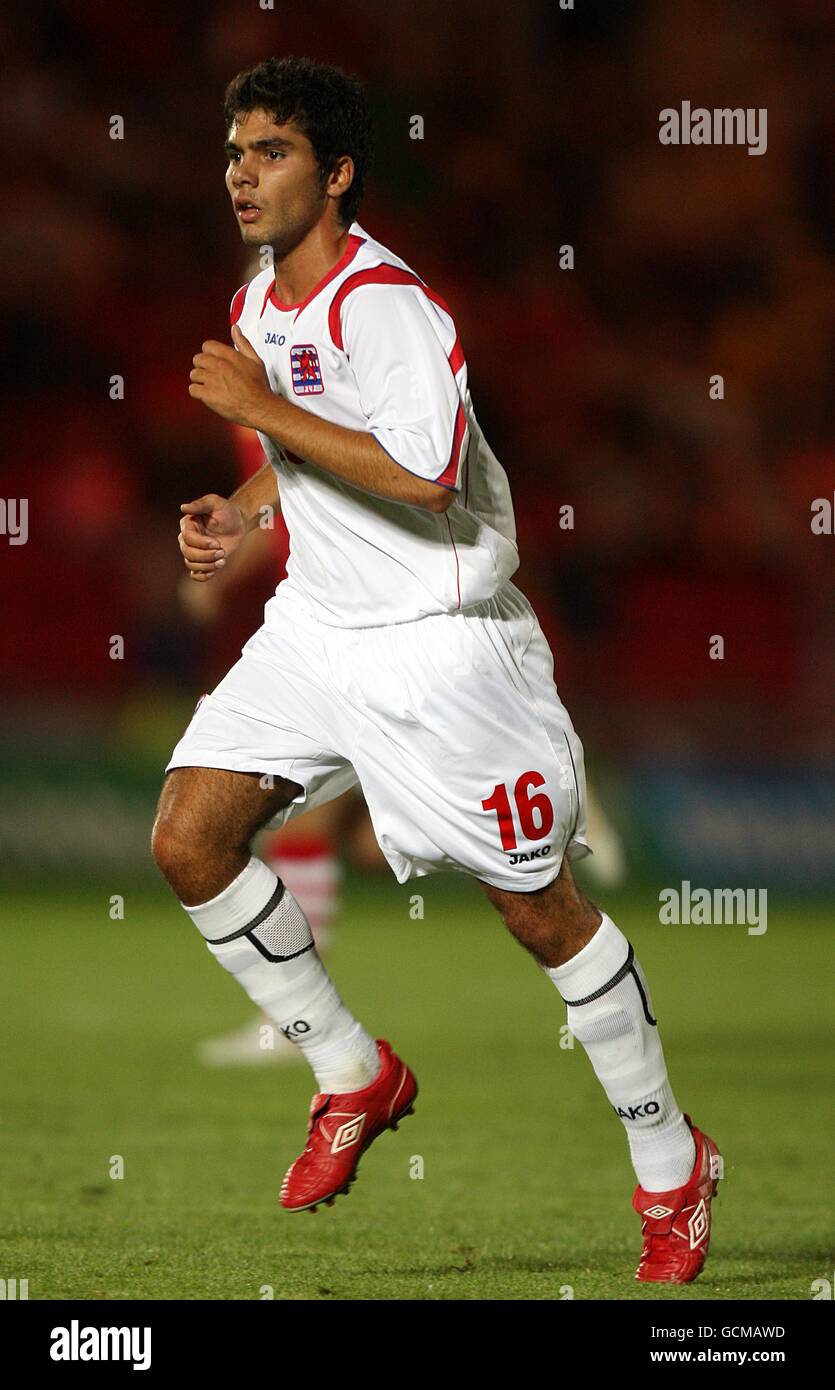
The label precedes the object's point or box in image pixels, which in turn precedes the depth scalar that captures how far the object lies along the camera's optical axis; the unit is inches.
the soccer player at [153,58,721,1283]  252.8
